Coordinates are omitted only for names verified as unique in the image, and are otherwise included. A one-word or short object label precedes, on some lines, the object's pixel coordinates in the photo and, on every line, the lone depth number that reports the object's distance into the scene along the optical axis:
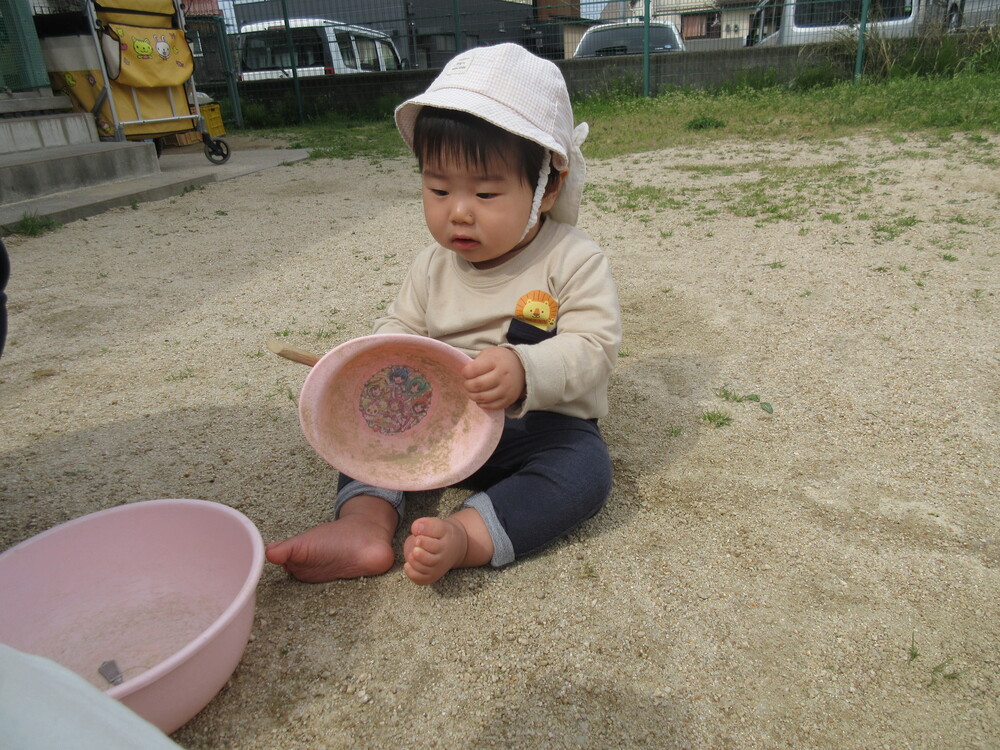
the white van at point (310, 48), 11.55
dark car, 9.99
